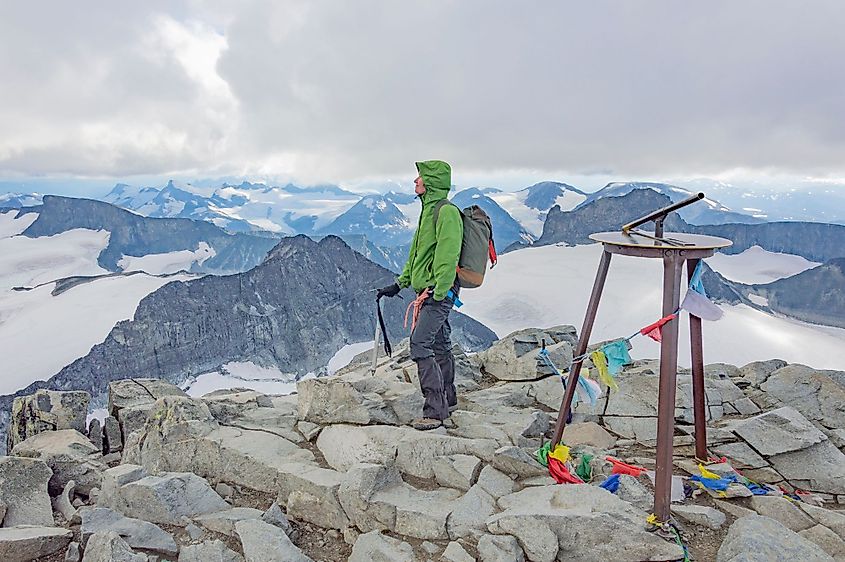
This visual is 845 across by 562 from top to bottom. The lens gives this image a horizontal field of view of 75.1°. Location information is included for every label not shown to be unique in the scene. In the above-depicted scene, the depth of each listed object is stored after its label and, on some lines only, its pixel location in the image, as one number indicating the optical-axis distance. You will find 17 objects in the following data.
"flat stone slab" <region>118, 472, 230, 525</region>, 6.19
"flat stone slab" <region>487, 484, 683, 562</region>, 5.01
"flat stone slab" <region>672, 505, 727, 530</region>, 5.70
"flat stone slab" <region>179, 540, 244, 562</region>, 5.31
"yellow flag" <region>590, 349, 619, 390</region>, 6.58
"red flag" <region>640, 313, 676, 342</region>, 5.71
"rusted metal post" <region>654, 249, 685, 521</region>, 5.54
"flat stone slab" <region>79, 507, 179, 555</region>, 5.55
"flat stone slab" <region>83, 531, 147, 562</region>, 4.98
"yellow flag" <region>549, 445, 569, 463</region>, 6.77
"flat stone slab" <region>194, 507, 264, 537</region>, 6.05
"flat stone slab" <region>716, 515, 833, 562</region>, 4.90
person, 7.08
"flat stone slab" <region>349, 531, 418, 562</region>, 5.41
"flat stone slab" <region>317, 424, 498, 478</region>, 6.79
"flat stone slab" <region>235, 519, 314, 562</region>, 5.38
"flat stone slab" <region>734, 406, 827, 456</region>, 7.53
